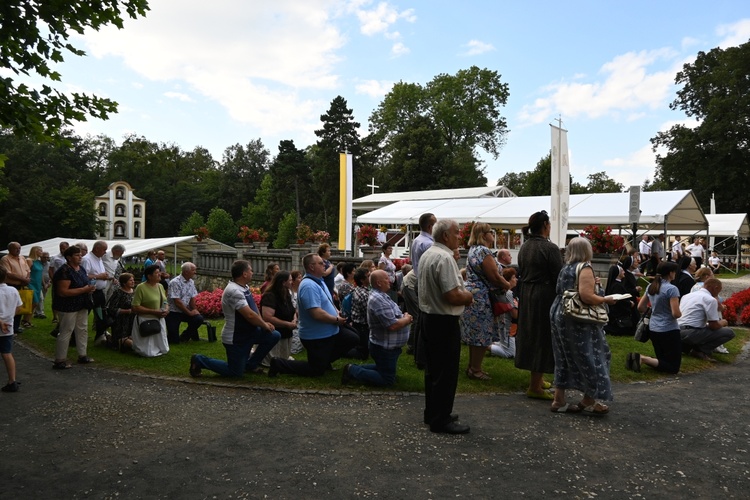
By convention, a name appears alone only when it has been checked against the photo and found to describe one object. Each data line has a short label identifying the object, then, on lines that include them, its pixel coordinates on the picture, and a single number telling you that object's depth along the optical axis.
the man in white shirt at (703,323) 8.79
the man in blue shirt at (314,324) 7.21
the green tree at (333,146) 57.31
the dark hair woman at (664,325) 7.94
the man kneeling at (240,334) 7.14
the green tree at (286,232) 51.83
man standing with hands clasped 5.07
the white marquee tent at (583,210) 19.03
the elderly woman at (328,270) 10.48
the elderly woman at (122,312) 9.57
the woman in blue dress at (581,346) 5.64
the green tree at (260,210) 68.19
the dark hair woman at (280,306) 7.86
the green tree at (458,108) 60.19
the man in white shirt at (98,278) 10.13
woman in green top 9.14
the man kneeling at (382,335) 6.66
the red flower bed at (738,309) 12.74
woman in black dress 6.24
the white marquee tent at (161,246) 21.82
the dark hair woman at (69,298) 7.99
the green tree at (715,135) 41.06
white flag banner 14.46
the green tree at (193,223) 63.53
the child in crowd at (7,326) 6.83
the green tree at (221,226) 62.00
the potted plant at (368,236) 20.22
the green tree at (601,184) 78.25
